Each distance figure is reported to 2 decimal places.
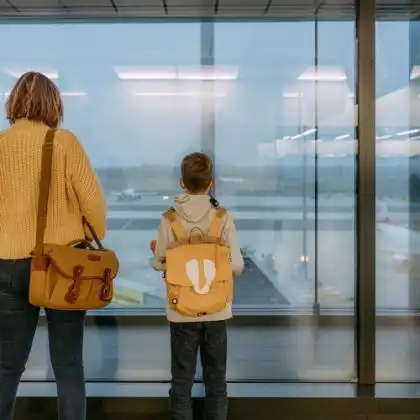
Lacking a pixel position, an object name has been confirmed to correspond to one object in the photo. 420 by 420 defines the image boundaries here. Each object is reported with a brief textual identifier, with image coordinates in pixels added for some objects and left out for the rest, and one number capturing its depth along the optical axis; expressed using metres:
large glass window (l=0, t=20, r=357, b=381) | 4.81
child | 2.55
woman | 2.21
